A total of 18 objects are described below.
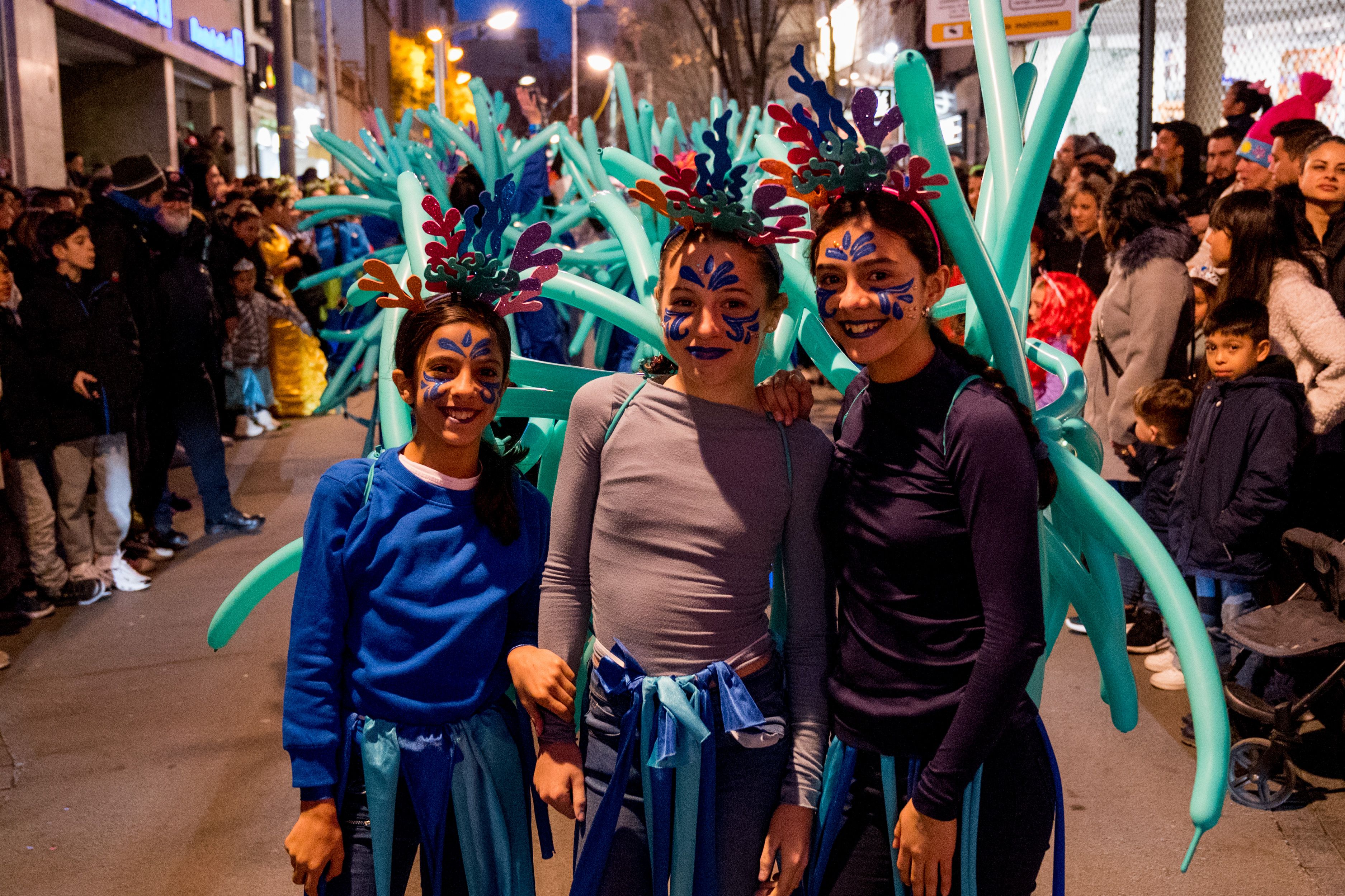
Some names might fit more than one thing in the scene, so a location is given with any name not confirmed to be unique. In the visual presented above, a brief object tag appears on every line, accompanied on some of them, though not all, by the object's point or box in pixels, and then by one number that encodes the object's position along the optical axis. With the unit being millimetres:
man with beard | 5766
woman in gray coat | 4195
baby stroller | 3029
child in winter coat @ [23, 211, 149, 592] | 4762
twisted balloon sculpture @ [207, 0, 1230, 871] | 1568
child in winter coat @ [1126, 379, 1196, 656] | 3986
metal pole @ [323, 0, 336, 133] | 25781
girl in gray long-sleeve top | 1657
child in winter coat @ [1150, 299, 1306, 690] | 3357
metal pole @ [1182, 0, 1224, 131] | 7043
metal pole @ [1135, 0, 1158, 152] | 6449
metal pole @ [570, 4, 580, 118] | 29484
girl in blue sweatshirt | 1755
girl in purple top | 1490
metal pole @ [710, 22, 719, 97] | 27516
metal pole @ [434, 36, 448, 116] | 23203
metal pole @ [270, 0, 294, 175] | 14828
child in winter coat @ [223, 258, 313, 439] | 8109
